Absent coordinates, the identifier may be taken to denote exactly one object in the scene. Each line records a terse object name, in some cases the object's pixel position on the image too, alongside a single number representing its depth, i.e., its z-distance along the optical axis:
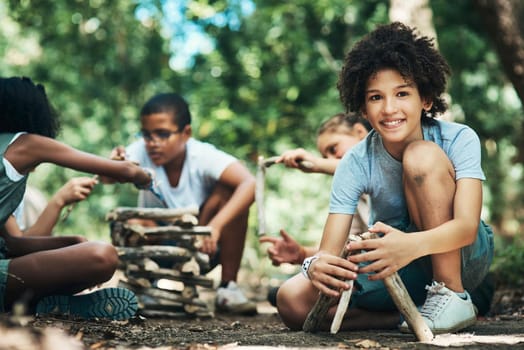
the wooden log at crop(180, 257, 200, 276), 3.91
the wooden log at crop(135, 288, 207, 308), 3.90
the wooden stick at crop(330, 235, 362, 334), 2.37
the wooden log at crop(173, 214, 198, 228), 3.85
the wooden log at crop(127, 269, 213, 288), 3.91
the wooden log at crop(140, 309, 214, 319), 3.81
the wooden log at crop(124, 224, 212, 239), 3.85
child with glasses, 4.28
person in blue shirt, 2.41
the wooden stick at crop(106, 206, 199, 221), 3.83
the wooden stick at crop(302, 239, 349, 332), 2.50
